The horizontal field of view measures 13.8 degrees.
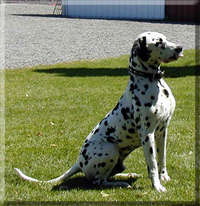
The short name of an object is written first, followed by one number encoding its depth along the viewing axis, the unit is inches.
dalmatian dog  334.2
